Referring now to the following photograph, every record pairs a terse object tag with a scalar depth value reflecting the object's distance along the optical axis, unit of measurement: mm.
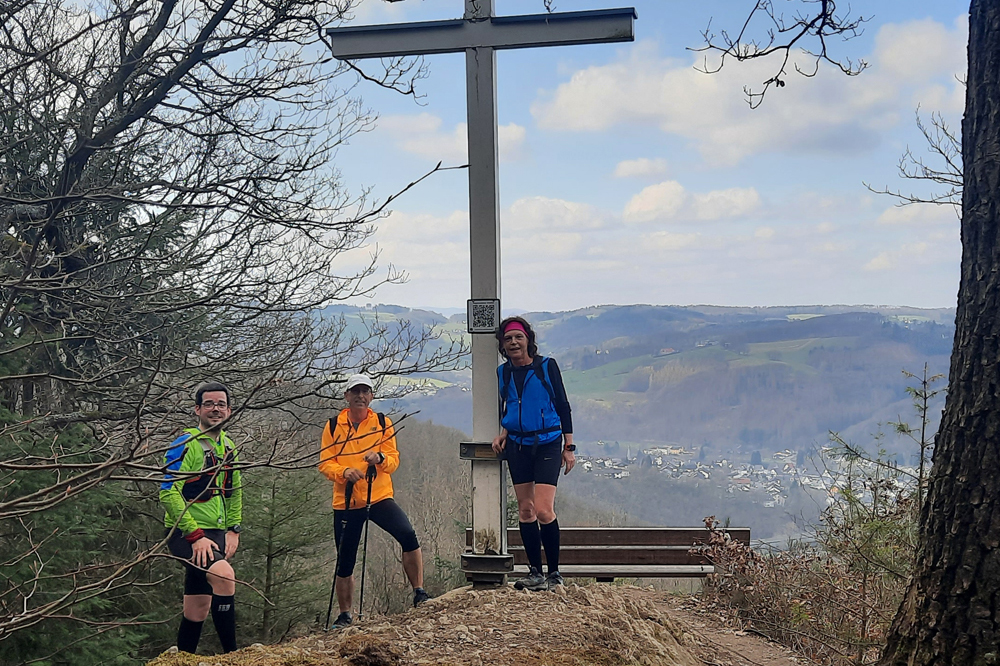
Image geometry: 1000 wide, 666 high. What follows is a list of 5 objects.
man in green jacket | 4391
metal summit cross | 5613
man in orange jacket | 5355
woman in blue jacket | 5324
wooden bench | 7039
